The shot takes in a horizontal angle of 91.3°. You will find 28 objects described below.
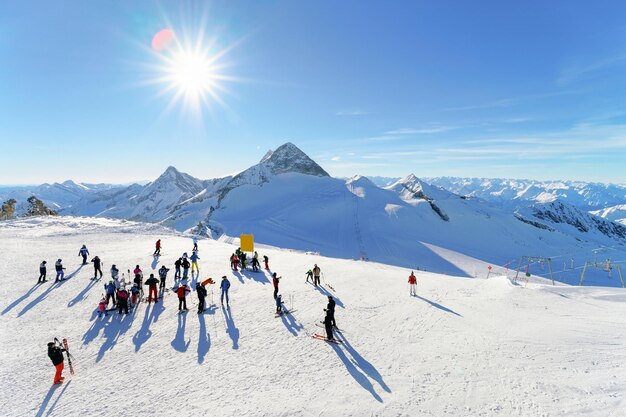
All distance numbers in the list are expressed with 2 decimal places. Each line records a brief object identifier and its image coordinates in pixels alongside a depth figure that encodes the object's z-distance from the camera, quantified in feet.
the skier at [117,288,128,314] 50.93
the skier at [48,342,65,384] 33.12
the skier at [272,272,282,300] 55.81
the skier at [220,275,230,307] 55.31
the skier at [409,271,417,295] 64.23
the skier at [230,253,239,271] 81.10
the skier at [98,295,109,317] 50.91
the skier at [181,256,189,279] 70.49
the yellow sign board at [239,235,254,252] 84.88
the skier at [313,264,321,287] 67.41
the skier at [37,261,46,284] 65.00
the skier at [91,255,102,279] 68.28
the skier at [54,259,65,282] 65.72
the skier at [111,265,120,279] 61.68
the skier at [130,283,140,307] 54.34
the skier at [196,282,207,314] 51.42
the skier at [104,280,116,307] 53.36
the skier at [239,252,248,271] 81.54
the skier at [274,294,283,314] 51.60
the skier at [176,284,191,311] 51.37
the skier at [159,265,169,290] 59.93
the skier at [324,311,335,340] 42.45
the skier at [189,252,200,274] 75.77
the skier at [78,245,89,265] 79.46
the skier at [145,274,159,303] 55.67
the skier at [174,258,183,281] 68.88
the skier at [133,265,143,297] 57.26
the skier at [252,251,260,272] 80.28
